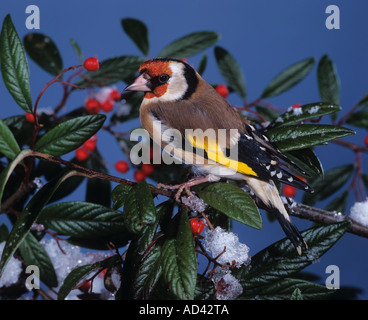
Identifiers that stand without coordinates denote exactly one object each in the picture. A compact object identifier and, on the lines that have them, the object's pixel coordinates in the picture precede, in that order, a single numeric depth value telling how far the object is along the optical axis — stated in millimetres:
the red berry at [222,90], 1301
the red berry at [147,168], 1277
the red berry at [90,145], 1283
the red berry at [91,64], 1243
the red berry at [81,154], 1284
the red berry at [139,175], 1282
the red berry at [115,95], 1301
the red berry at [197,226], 1202
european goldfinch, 1223
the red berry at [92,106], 1278
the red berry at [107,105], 1295
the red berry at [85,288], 1249
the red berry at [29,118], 1267
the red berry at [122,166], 1308
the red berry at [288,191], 1309
